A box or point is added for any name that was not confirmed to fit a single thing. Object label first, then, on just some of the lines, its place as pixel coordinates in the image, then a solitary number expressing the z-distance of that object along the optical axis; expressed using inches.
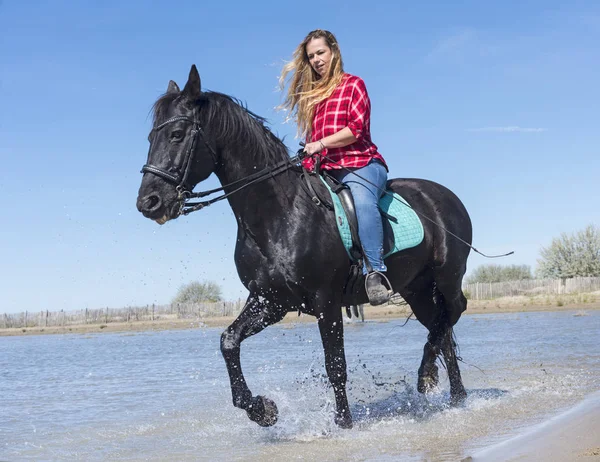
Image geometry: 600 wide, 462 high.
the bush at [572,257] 2357.3
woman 246.7
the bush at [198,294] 2289.6
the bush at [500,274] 2780.5
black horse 222.5
